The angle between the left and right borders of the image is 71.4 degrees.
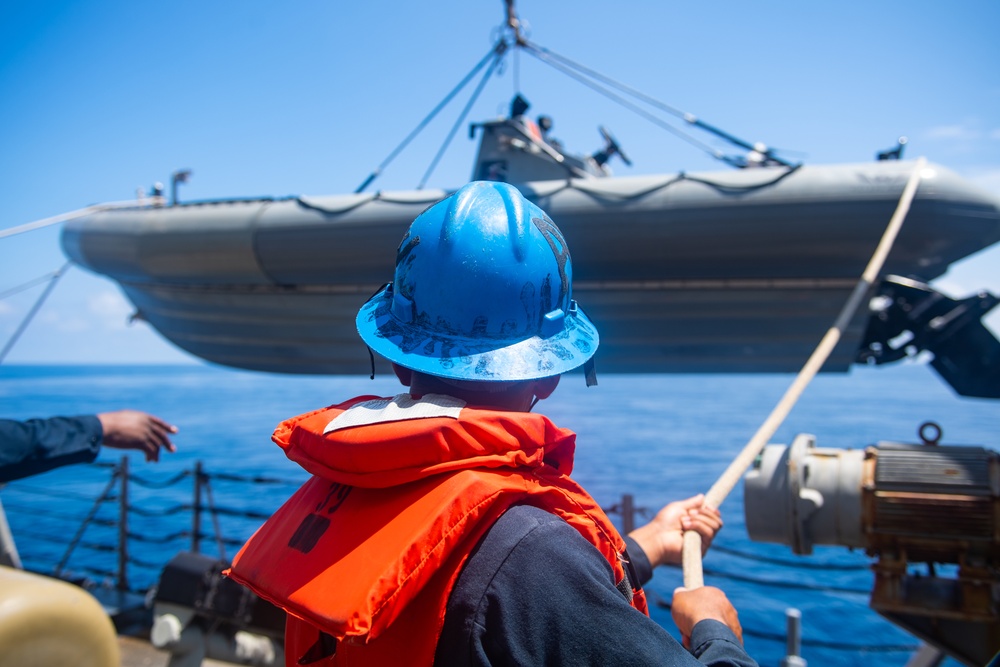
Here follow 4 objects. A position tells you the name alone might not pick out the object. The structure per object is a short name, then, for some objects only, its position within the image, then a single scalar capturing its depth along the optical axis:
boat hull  3.96
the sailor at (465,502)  0.78
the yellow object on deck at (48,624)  1.10
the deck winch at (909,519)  2.14
